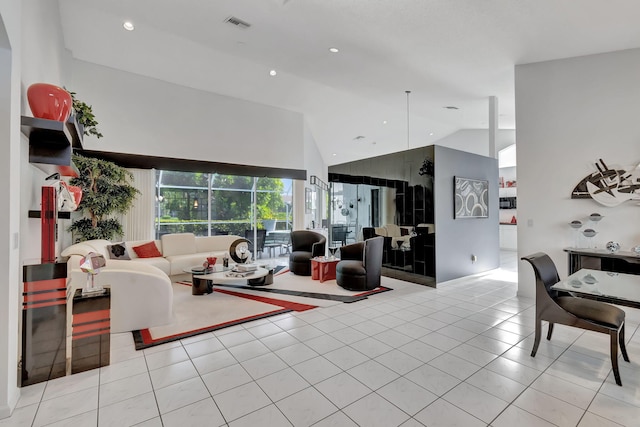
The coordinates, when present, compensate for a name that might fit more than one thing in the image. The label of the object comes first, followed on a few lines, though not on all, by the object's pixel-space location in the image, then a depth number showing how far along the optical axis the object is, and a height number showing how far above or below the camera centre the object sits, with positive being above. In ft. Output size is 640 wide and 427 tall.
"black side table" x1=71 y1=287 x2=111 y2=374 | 8.45 -3.30
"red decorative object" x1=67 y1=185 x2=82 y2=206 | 11.21 +0.96
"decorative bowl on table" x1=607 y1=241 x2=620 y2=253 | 12.52 -1.44
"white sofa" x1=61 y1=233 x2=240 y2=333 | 10.78 -2.70
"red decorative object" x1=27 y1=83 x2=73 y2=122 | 7.72 +3.01
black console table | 11.96 -2.01
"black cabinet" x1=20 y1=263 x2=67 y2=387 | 7.77 -2.78
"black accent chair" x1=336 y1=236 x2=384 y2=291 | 16.21 -3.02
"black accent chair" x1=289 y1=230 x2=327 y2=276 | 20.22 -2.45
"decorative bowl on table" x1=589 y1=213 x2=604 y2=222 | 13.17 -0.20
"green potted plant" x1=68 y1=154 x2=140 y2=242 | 17.30 +1.21
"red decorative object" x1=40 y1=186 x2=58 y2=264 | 7.94 -0.11
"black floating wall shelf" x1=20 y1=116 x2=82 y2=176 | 7.51 +2.22
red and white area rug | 11.03 -4.16
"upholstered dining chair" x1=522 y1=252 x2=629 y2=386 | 7.77 -2.79
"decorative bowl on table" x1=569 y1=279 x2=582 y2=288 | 8.26 -2.00
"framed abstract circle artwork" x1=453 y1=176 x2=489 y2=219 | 18.83 +1.04
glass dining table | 7.23 -2.01
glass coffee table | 14.62 -2.97
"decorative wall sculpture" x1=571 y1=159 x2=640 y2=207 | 12.65 +1.17
